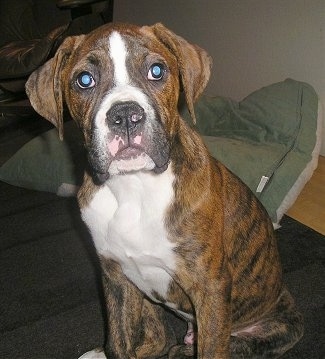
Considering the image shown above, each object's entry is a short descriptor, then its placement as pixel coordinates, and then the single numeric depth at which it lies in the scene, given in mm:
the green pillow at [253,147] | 819
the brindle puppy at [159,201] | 425
